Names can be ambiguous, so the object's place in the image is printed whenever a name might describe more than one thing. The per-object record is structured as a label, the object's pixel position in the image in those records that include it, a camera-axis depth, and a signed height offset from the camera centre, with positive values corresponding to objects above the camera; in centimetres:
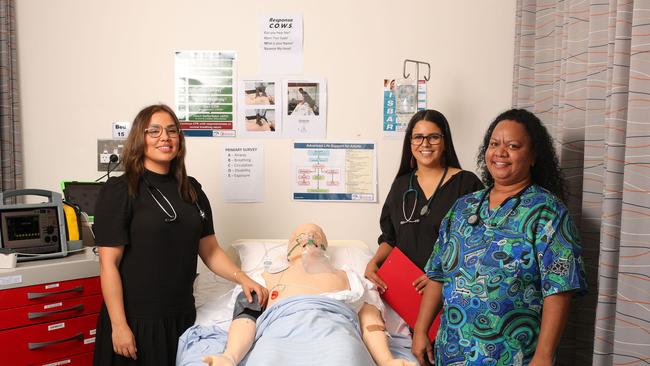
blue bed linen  139 -63
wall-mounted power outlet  254 -3
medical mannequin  156 -57
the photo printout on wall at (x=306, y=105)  248 +23
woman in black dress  161 -38
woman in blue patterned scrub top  128 -33
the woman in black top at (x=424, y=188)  181 -16
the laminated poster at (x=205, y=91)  248 +30
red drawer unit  172 -71
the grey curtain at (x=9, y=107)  243 +20
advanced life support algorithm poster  249 -13
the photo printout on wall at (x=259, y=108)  248 +21
